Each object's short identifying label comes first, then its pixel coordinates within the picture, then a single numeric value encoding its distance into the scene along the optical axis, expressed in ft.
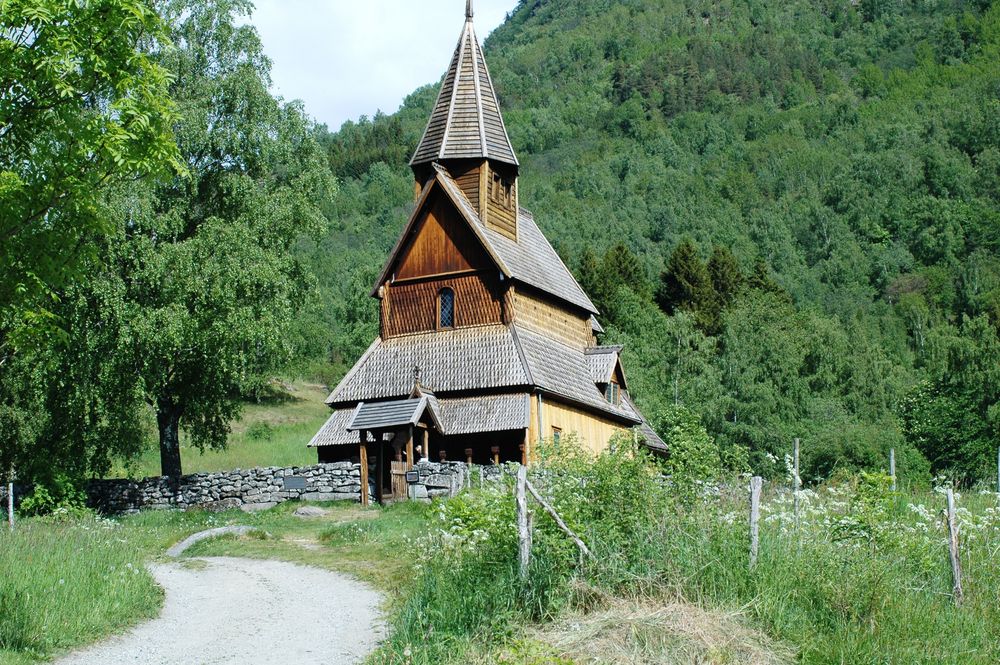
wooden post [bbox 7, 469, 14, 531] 67.29
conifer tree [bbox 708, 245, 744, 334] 268.41
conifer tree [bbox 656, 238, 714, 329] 267.80
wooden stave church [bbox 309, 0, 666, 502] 107.45
